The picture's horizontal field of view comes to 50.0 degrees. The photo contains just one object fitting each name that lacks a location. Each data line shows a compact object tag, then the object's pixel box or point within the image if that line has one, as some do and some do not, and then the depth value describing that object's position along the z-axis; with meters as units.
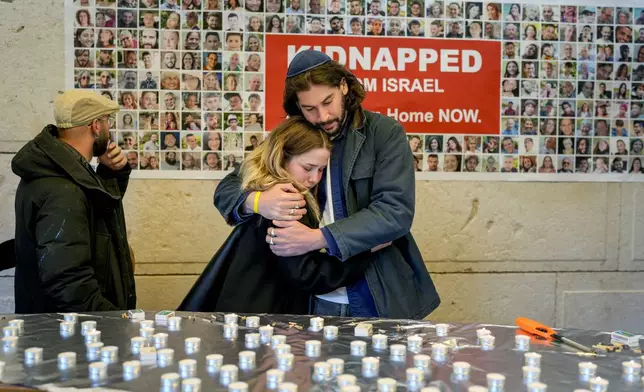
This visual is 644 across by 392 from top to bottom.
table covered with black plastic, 1.34
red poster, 3.50
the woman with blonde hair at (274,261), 2.17
